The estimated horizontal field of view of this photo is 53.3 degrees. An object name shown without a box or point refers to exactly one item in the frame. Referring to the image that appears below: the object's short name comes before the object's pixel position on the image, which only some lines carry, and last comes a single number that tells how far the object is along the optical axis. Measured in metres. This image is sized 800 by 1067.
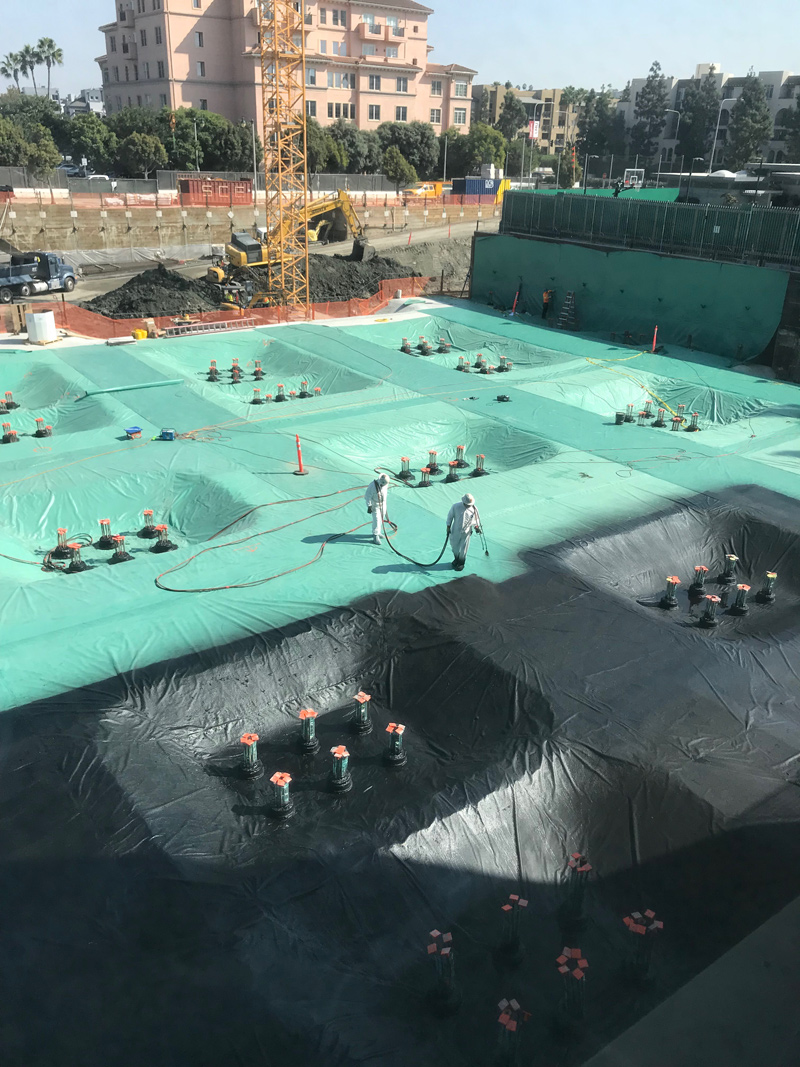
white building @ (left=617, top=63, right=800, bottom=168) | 94.25
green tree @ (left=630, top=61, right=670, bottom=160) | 96.38
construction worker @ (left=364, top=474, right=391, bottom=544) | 14.09
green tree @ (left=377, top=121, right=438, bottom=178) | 69.31
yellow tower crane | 31.89
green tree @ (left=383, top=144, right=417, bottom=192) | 62.12
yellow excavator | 34.84
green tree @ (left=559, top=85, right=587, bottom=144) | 125.09
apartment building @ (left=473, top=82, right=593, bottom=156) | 114.33
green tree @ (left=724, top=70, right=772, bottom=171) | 81.81
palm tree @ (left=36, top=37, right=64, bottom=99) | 95.88
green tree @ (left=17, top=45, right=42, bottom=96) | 96.94
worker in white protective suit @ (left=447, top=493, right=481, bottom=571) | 13.24
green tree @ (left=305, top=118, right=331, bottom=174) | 59.62
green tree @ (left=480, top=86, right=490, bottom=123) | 111.56
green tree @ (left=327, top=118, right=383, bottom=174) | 65.36
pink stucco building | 66.37
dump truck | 33.19
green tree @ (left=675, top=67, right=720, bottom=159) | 90.81
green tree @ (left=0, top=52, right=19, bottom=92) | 97.62
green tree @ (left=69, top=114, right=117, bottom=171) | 58.75
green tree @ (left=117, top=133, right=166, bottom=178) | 55.78
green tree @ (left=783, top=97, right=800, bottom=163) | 78.96
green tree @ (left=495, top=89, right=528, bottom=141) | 97.56
